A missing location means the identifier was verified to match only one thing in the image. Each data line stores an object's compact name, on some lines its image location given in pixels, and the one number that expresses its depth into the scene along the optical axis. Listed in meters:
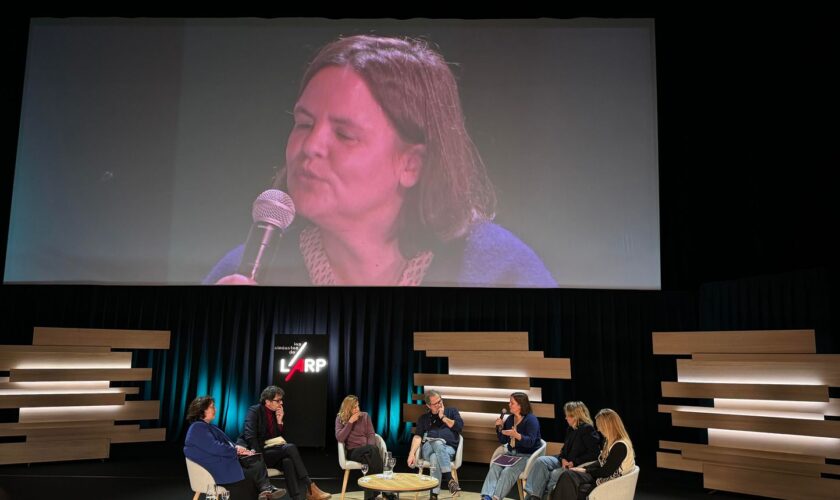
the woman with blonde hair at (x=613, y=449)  4.40
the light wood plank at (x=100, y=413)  6.88
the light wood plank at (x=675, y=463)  6.16
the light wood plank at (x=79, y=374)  6.84
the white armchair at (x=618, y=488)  4.30
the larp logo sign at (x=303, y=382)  7.52
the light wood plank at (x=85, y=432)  6.78
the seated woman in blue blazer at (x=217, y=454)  4.58
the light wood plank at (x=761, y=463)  5.42
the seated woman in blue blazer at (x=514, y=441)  5.26
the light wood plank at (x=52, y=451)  6.66
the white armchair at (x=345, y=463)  5.59
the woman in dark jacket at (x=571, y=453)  4.92
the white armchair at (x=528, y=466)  5.29
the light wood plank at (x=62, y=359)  6.84
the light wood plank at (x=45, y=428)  6.70
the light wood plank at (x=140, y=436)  7.14
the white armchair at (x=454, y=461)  5.70
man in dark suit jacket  5.19
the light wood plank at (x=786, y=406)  5.42
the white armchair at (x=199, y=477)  4.63
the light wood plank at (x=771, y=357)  5.46
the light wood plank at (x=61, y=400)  6.74
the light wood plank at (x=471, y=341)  7.11
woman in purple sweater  5.64
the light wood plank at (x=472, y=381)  6.88
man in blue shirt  5.75
